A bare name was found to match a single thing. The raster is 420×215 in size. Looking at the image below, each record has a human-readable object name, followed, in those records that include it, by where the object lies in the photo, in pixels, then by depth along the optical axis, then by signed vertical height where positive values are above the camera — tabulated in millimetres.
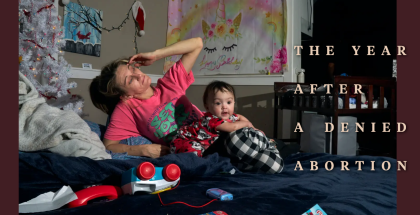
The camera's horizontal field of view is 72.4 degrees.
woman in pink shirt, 1472 +8
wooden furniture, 1925 +26
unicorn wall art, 2836 +757
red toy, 792 -266
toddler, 1157 -151
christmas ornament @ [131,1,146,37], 2938 +911
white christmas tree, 1813 +330
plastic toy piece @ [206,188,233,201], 820 -266
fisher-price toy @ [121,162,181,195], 847 -231
